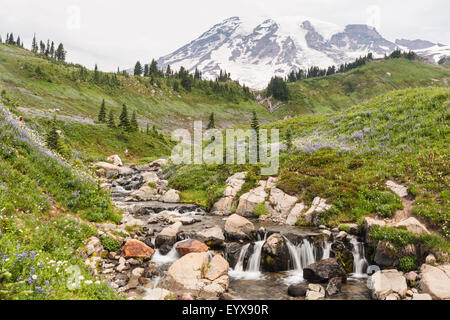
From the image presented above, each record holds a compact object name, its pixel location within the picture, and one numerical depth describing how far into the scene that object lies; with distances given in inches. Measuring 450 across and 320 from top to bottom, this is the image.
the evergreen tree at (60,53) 6993.1
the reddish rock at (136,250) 465.1
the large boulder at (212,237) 545.3
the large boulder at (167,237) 545.3
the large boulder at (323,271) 421.1
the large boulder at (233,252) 501.7
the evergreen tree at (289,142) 1090.4
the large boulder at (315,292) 372.8
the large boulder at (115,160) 1780.0
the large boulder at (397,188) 623.2
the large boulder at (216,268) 404.8
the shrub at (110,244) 462.3
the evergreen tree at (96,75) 5366.1
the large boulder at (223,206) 829.2
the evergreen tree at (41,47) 7096.5
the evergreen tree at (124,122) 2455.8
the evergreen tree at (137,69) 7273.6
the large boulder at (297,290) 385.4
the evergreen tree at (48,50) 7145.7
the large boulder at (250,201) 784.9
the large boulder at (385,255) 457.4
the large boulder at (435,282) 341.7
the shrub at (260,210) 754.2
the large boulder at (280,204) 736.3
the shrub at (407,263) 423.2
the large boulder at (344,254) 476.1
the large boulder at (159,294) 307.1
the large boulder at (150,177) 1201.7
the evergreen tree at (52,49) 7222.4
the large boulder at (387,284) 366.0
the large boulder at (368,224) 525.8
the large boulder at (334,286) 389.1
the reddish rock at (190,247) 499.5
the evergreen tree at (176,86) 6630.9
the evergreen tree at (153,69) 7155.5
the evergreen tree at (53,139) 925.7
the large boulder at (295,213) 692.7
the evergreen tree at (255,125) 1638.8
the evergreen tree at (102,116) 2522.1
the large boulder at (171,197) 991.0
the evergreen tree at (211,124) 3082.9
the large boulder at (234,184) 884.6
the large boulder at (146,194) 1014.0
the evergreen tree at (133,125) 2496.3
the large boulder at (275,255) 482.6
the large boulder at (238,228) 580.5
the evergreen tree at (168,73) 7721.5
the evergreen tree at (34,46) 7296.3
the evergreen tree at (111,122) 2369.1
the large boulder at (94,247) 411.8
